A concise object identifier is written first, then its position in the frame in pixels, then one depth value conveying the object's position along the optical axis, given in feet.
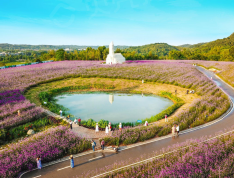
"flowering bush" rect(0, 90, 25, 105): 84.17
